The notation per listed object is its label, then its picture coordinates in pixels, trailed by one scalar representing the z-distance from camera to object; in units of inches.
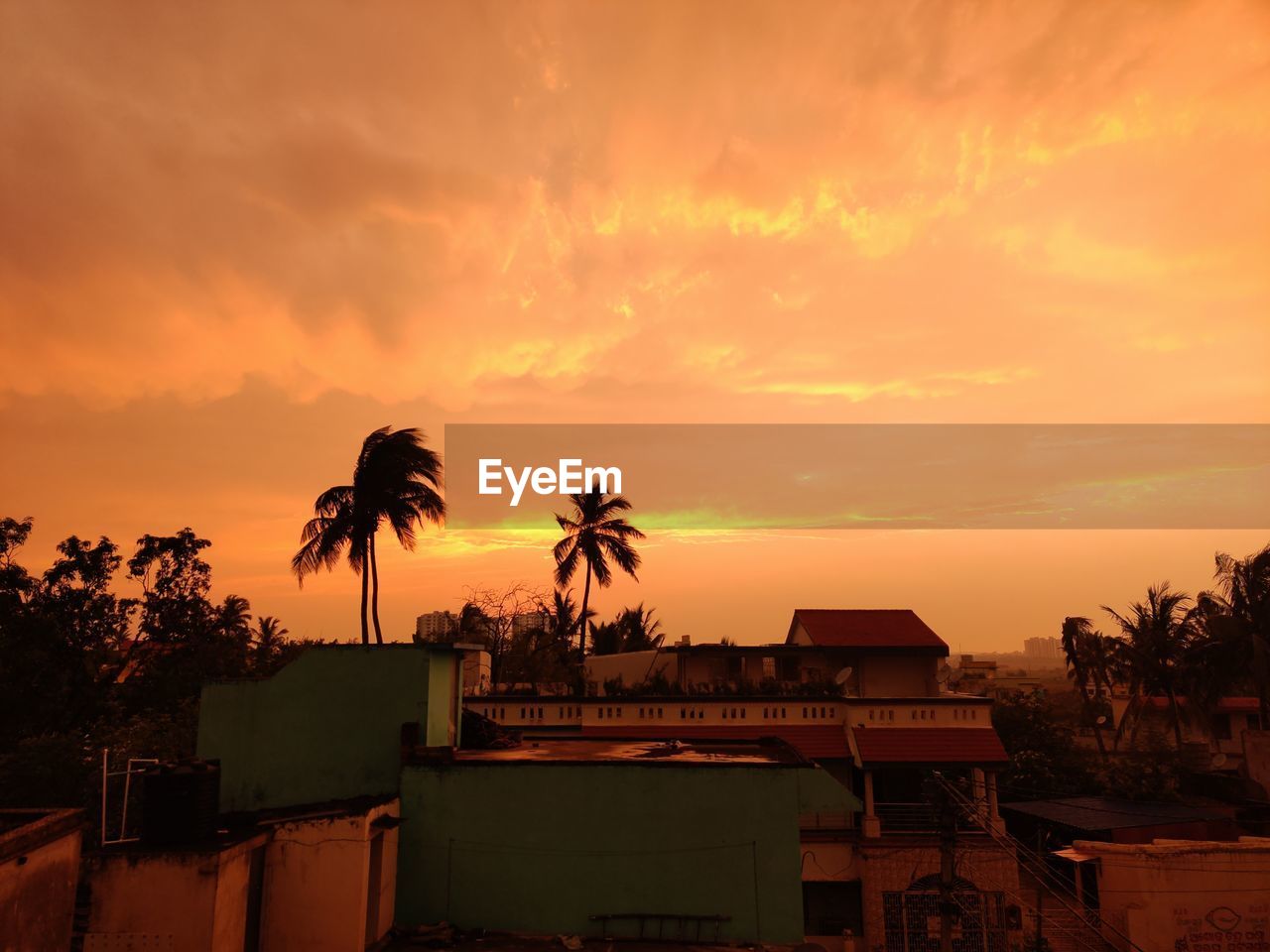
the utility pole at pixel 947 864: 563.5
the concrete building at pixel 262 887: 418.3
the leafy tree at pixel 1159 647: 1777.8
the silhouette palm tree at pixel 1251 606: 1518.2
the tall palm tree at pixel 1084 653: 1988.2
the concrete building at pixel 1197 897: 873.5
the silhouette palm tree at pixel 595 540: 1745.8
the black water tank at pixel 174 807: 446.6
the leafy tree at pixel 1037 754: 1530.5
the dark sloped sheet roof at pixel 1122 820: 1152.8
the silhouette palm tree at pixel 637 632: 2075.5
